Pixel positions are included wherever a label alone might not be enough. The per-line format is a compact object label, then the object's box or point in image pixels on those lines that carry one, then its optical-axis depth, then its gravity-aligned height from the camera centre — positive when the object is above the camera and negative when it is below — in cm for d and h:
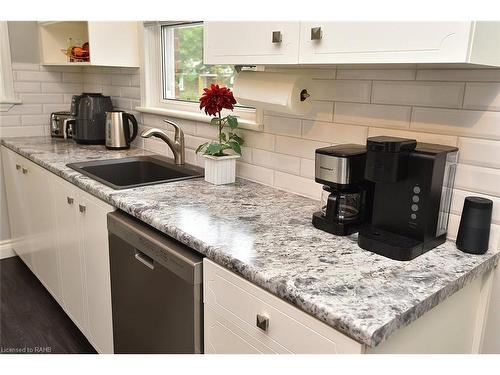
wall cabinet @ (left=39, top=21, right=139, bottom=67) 245 +19
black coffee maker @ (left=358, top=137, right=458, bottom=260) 112 -29
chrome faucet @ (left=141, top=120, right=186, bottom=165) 217 -32
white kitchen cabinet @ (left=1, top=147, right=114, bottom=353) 180 -80
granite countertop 90 -44
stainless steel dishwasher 125 -67
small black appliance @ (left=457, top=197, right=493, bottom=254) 116 -36
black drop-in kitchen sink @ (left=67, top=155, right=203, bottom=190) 217 -46
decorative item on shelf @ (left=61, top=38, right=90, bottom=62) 279 +15
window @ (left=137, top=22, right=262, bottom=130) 228 +4
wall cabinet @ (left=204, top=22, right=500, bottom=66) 90 +10
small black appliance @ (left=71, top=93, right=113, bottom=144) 271 -25
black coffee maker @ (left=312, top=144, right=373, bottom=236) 125 -31
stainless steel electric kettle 254 -29
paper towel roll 151 -3
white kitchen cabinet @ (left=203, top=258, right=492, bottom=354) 92 -56
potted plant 178 -27
